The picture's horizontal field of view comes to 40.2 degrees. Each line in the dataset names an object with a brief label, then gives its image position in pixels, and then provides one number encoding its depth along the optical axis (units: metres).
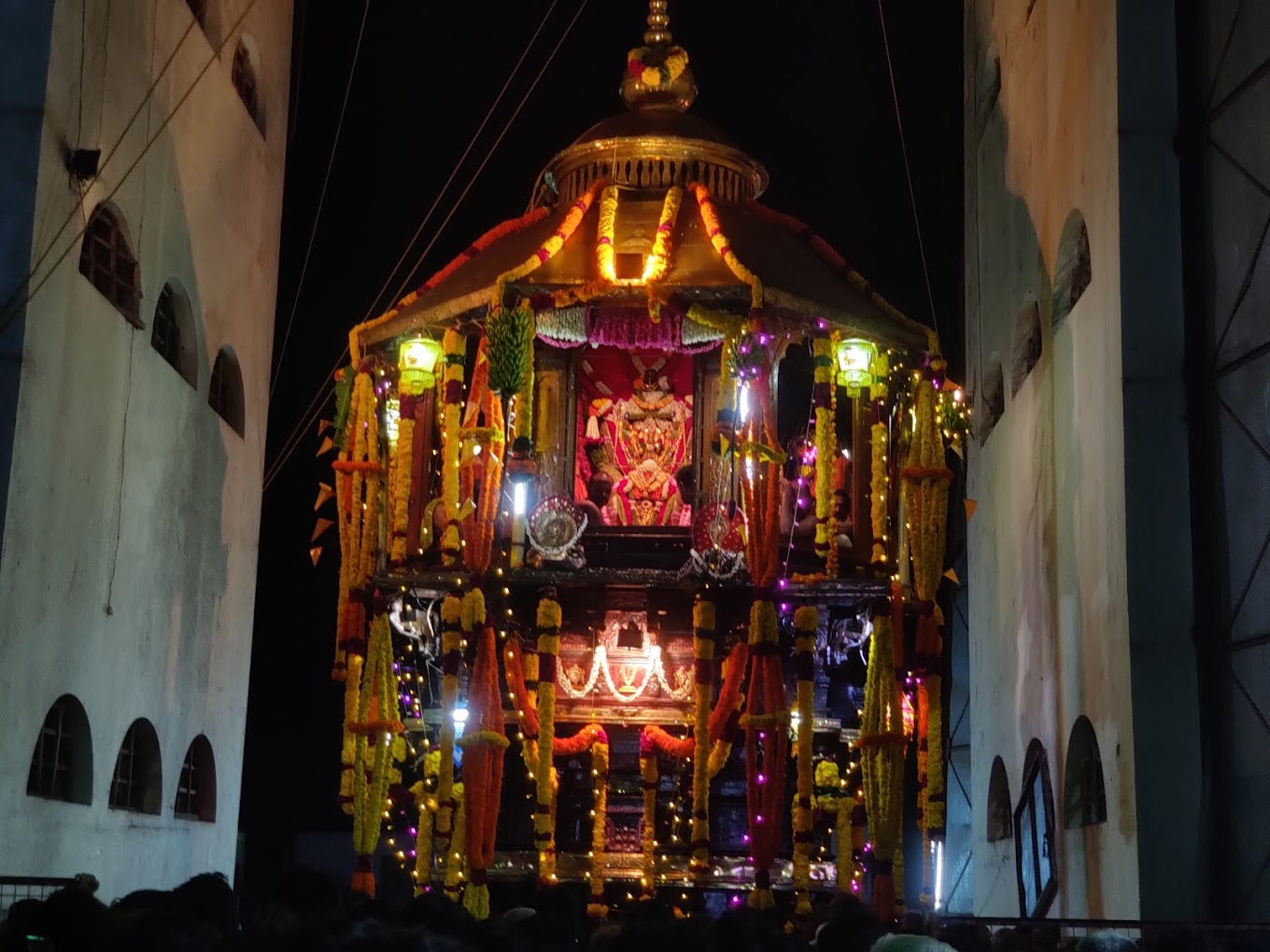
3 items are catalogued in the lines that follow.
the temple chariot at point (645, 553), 12.84
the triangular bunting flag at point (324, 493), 14.14
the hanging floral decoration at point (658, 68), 15.14
